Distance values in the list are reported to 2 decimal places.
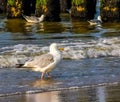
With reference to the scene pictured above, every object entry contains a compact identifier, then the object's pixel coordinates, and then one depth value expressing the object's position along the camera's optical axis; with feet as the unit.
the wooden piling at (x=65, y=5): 115.80
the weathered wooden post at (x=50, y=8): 90.89
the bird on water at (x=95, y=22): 84.28
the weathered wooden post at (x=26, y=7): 96.63
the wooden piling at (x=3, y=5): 115.21
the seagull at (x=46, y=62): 41.34
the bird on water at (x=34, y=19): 89.35
